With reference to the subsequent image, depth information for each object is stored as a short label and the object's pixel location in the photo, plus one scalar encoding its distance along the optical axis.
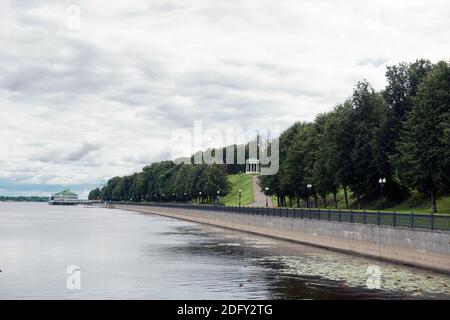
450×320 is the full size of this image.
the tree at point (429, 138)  60.06
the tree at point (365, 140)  77.75
